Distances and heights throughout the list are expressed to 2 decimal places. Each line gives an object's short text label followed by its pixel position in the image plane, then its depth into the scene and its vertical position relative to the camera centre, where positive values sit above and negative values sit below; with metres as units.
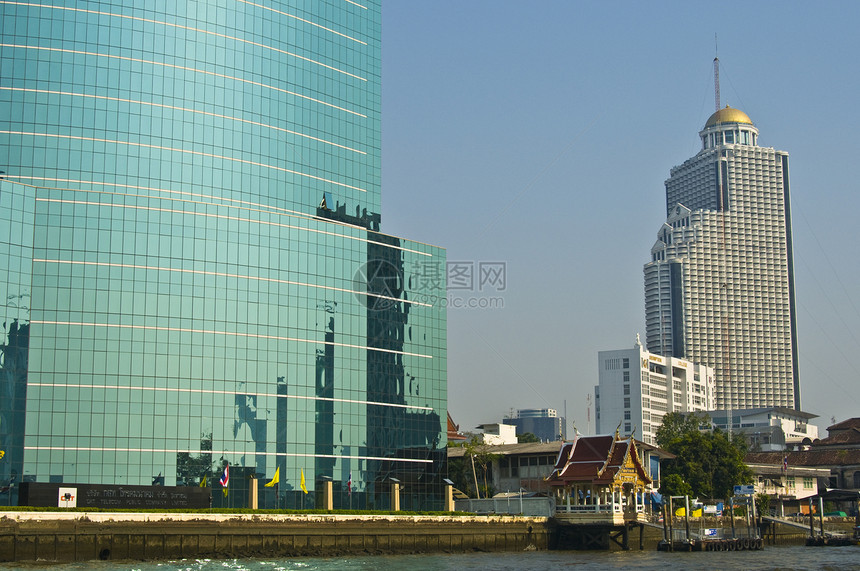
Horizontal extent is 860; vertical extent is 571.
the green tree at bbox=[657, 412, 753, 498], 133.12 -5.14
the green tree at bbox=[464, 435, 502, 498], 127.56 -4.64
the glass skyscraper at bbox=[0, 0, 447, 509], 93.94 +16.36
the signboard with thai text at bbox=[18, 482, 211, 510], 77.94 -5.53
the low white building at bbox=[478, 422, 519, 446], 181.75 -1.21
